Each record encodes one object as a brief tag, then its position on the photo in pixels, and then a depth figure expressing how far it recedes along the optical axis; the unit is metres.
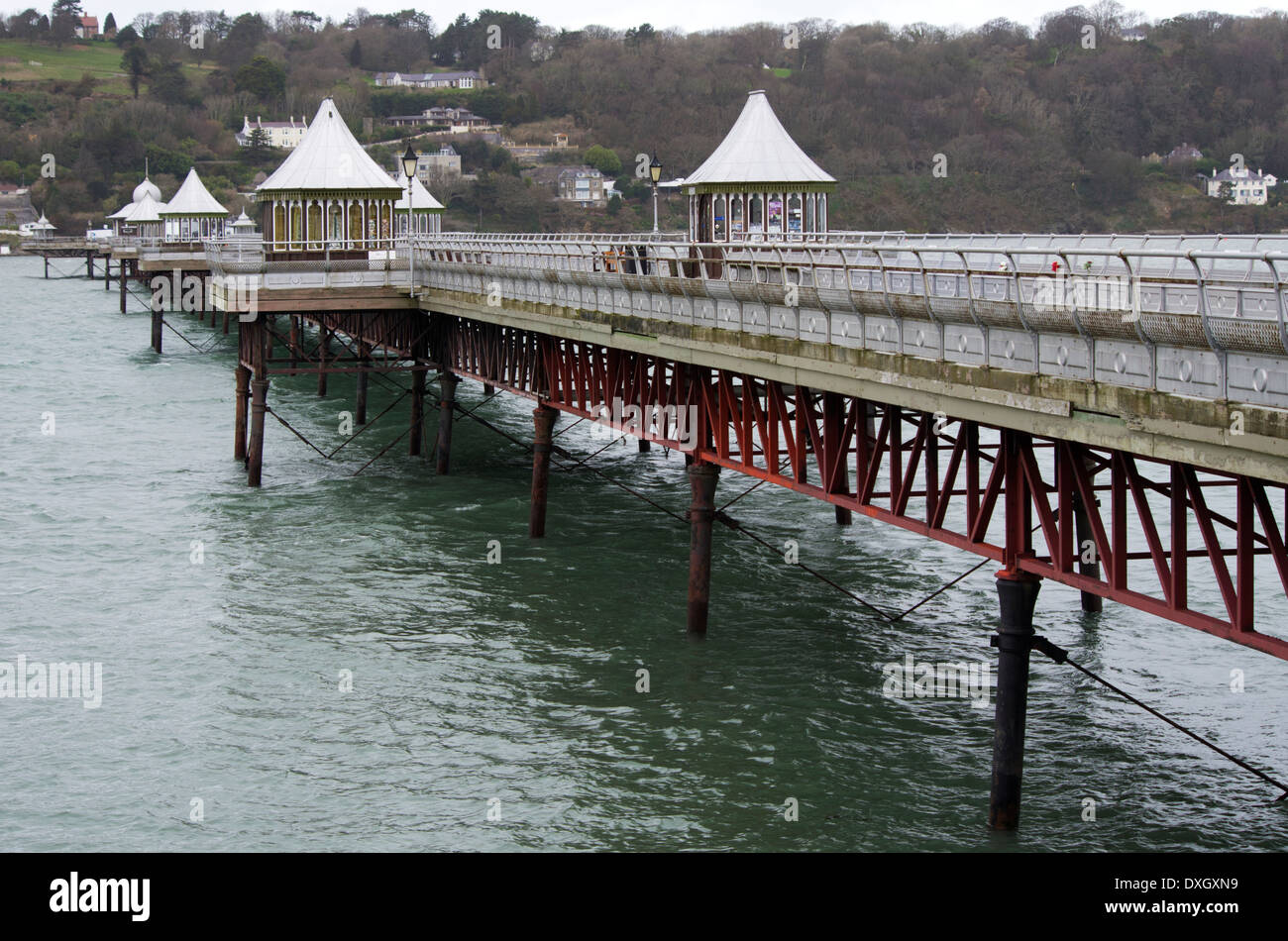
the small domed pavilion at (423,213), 76.62
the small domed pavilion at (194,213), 93.69
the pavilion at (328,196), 47.34
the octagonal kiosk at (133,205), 116.19
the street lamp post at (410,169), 39.66
